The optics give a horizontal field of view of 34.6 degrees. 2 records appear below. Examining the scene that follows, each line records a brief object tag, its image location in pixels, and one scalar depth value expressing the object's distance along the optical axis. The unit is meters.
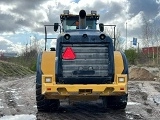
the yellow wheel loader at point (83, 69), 6.19
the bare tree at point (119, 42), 36.94
